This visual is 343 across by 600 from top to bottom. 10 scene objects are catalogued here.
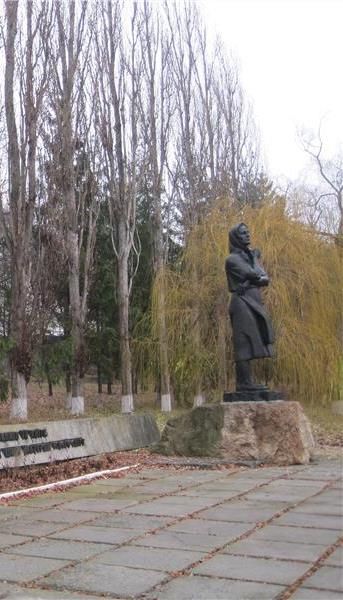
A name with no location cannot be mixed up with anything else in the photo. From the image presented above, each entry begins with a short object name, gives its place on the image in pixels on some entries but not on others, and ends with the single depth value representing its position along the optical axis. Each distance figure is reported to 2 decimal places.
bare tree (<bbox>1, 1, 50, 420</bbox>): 14.80
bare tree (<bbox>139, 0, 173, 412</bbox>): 21.52
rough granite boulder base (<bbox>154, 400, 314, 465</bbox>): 9.12
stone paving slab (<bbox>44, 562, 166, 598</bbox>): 3.75
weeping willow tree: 16.34
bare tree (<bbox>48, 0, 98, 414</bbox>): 17.64
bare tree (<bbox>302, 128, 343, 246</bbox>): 32.21
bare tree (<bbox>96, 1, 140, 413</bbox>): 19.58
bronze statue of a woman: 9.65
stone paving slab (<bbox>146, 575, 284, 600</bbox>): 3.60
